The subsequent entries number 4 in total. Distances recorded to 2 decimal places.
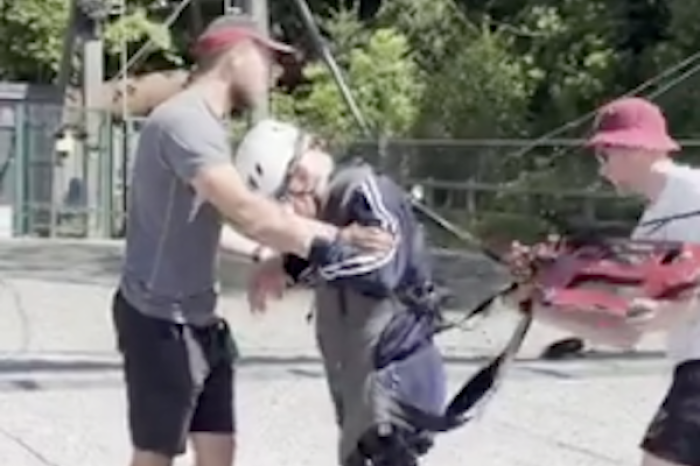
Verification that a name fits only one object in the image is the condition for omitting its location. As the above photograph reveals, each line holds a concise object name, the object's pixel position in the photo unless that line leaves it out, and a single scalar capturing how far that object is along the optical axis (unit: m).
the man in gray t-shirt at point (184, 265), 5.32
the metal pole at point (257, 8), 15.04
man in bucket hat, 4.80
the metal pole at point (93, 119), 29.88
